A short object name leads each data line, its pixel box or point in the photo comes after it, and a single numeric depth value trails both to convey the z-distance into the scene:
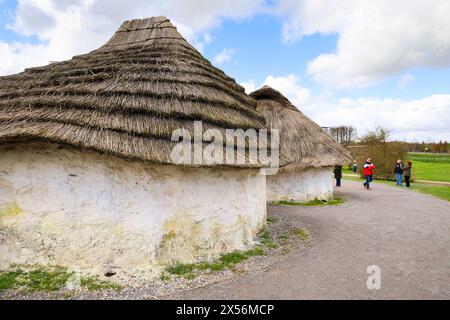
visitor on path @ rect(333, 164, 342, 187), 19.81
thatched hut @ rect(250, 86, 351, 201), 13.63
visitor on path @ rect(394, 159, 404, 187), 20.52
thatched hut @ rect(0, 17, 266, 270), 5.80
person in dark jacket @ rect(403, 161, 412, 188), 20.05
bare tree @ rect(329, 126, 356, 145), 51.47
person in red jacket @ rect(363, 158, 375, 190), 18.49
